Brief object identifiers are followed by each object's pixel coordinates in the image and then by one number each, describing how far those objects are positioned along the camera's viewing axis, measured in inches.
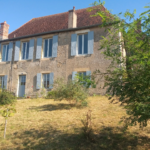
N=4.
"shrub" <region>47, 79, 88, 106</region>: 301.4
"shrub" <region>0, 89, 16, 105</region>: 366.9
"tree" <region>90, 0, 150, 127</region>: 111.3
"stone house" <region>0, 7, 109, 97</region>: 466.6
